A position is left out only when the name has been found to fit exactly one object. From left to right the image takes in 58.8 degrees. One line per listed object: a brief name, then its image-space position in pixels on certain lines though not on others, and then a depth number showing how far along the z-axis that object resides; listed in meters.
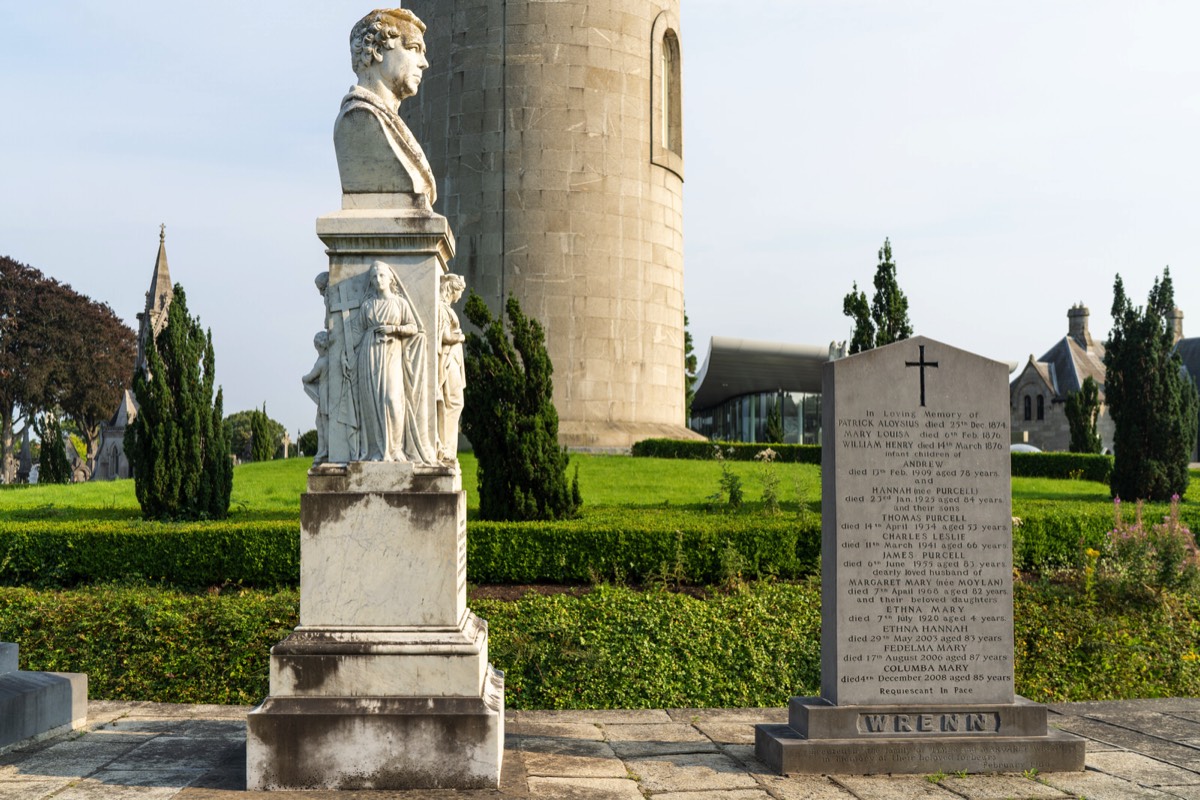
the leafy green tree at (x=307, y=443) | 39.75
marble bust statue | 6.17
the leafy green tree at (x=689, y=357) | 52.53
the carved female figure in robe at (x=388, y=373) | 5.93
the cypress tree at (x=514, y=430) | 12.88
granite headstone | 6.34
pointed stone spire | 60.81
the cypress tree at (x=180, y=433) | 14.23
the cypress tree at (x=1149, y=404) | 18.19
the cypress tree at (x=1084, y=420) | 31.69
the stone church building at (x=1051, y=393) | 58.75
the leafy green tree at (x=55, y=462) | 26.72
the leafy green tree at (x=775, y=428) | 33.50
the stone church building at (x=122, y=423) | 61.58
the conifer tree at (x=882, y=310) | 19.53
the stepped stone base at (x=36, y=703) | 6.25
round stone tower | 22.97
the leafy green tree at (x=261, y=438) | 36.88
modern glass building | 38.50
